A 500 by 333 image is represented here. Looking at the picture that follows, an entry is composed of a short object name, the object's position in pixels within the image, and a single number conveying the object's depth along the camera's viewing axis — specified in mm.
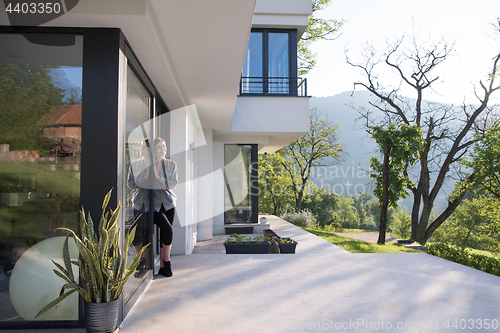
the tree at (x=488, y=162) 11148
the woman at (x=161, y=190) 3625
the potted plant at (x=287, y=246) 6199
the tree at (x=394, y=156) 10836
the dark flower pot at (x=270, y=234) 7195
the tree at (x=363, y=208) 53125
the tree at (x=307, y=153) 20969
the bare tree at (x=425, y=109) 15930
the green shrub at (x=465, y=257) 4480
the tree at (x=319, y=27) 16891
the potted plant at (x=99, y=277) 2125
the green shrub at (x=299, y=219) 13781
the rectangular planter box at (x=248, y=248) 5832
